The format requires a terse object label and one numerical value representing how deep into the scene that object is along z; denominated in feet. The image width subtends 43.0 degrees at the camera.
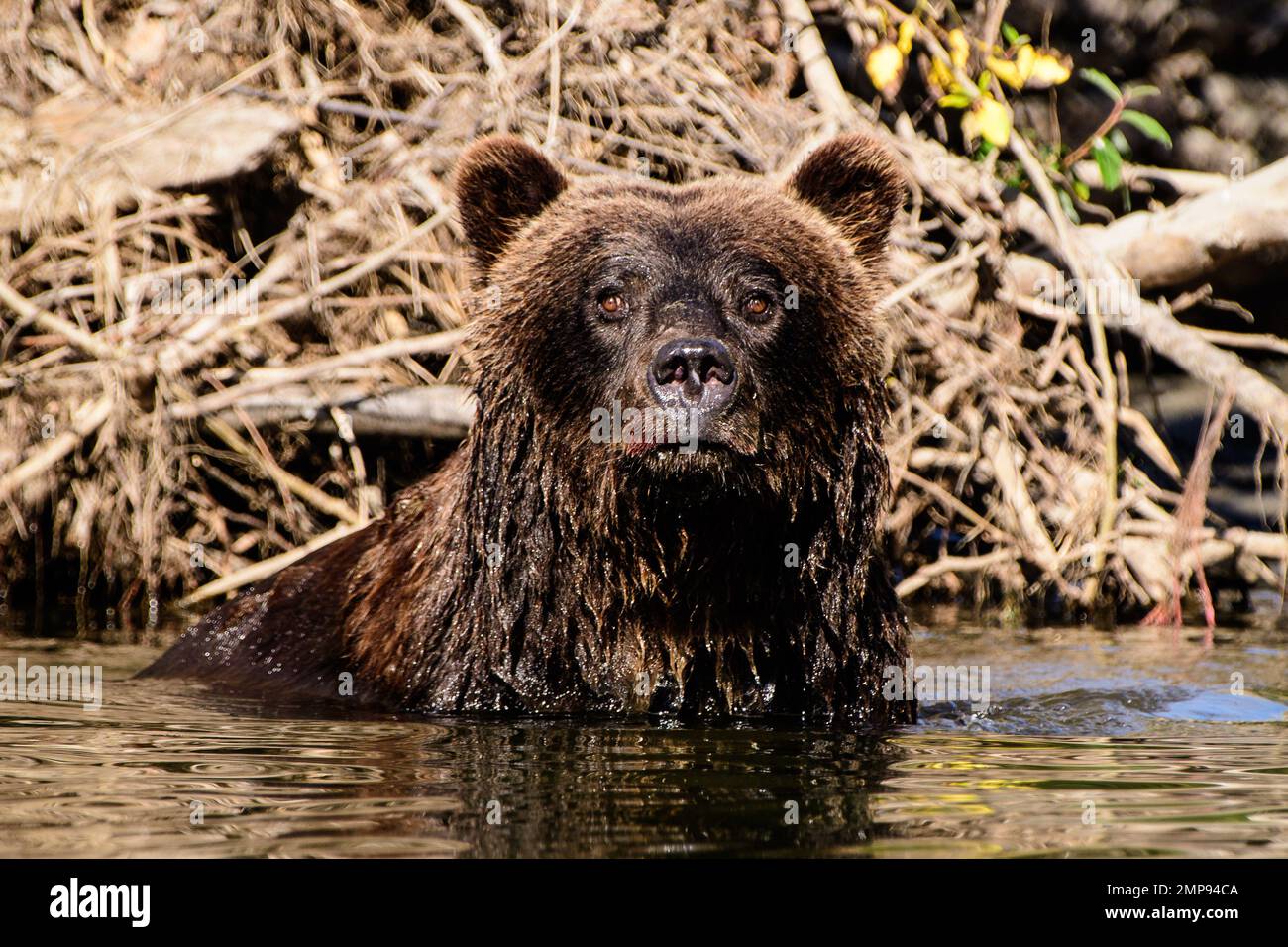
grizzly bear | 17.70
